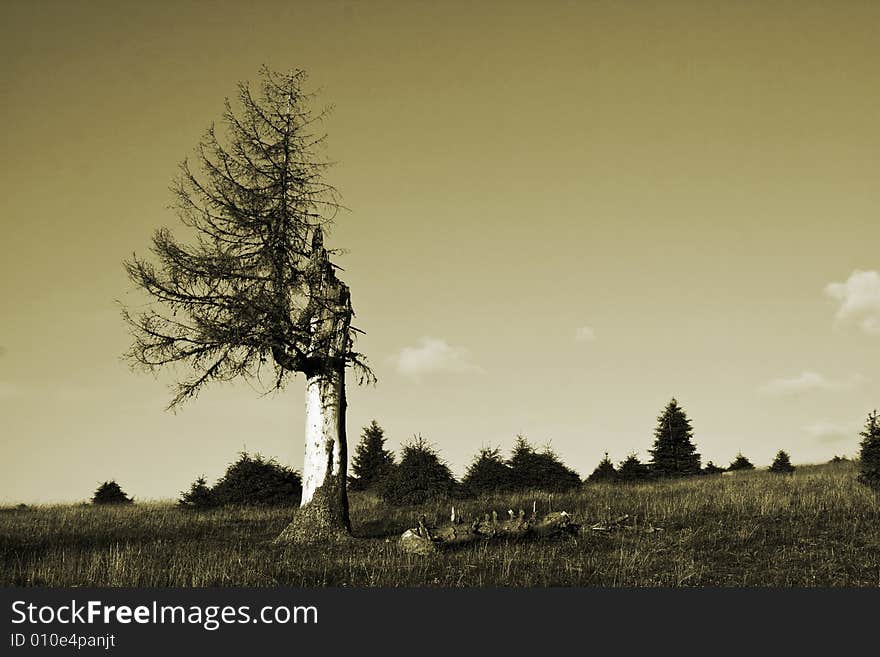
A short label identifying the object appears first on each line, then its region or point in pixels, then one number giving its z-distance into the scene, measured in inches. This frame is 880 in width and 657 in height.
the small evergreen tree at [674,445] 1515.7
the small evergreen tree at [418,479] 961.5
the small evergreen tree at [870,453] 887.7
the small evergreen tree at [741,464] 1708.9
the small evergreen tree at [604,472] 1362.0
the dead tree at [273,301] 663.8
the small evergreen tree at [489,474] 1056.2
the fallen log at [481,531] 552.4
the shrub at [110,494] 1209.4
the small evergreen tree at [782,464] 1379.6
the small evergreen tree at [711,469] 1510.0
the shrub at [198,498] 1027.3
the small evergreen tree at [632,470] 1353.3
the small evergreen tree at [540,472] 1071.0
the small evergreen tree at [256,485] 1044.5
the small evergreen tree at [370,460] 1323.8
